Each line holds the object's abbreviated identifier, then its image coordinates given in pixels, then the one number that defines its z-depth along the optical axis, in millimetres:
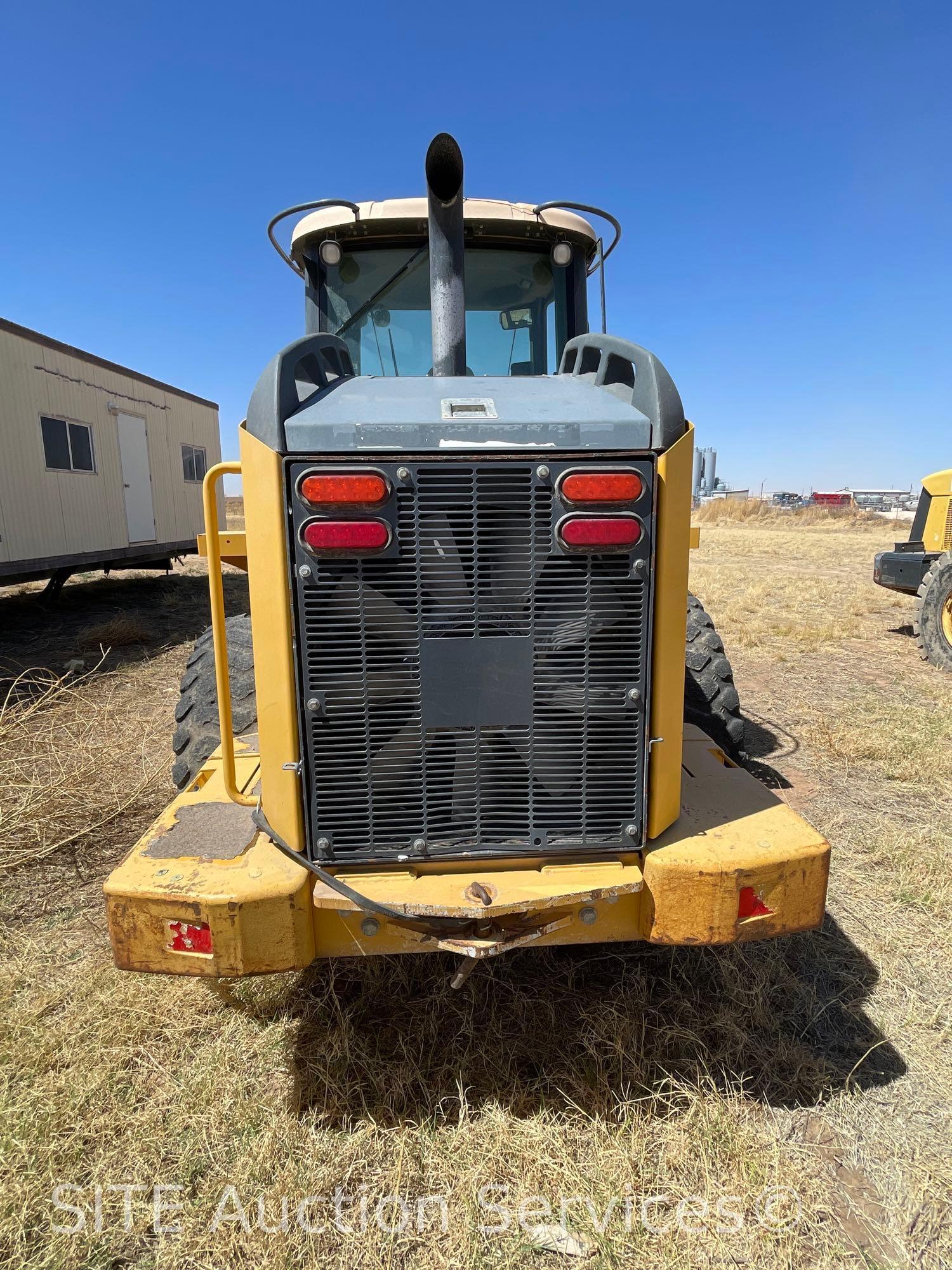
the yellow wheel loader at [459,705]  1927
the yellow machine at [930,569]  7605
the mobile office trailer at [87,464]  8992
